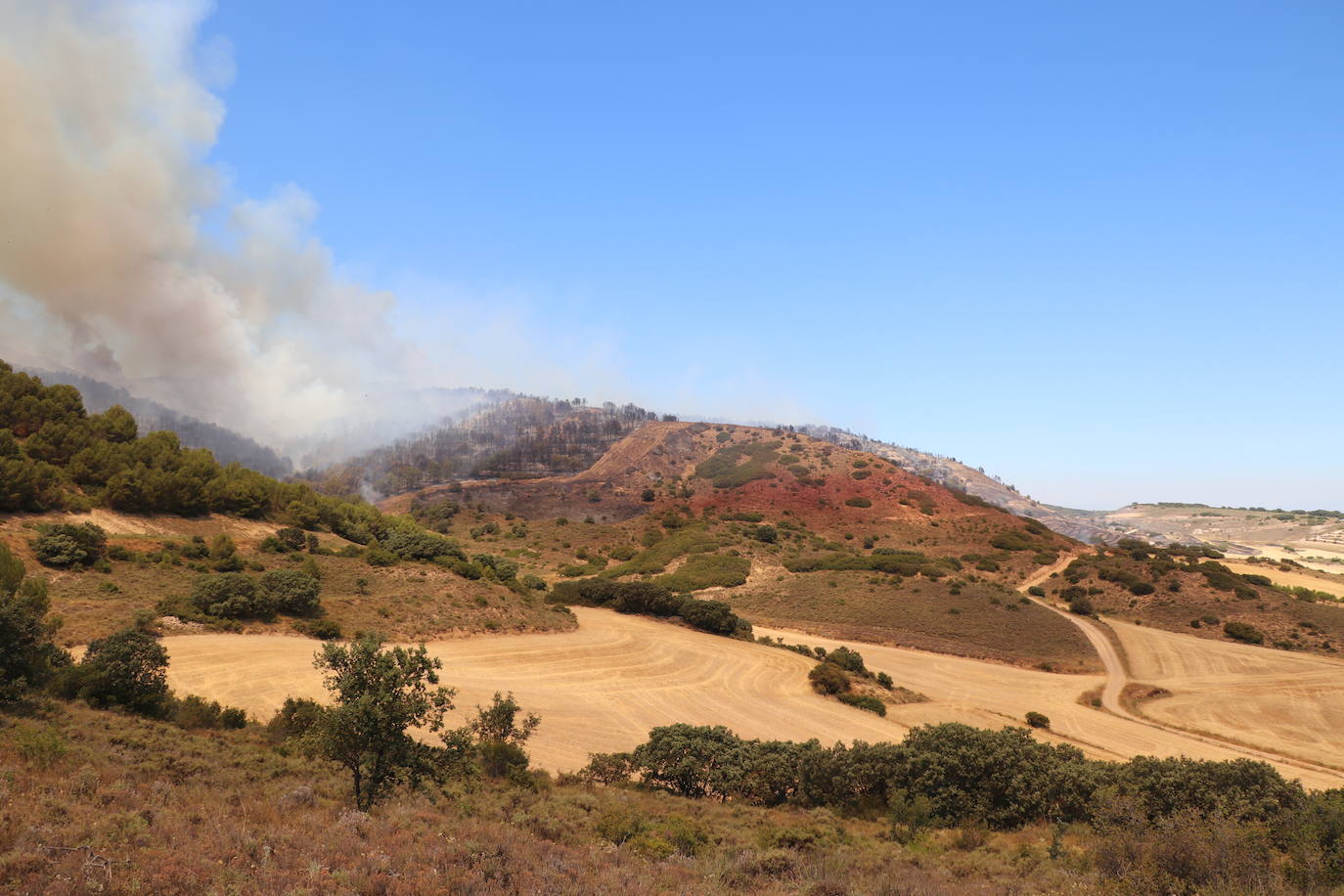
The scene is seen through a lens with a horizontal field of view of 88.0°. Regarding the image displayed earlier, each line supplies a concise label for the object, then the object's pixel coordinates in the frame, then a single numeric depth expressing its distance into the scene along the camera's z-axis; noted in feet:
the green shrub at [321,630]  131.23
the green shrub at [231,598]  127.85
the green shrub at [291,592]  134.41
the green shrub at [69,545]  128.36
